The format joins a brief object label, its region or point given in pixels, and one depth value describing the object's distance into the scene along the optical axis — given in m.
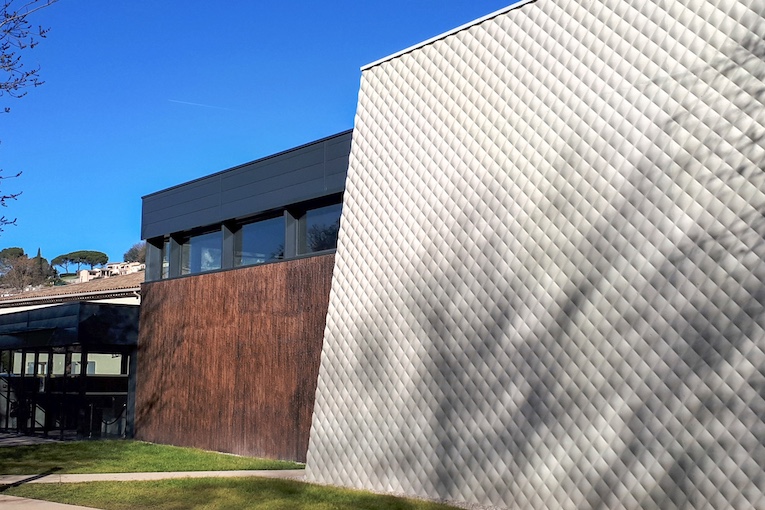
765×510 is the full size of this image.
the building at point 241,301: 12.95
